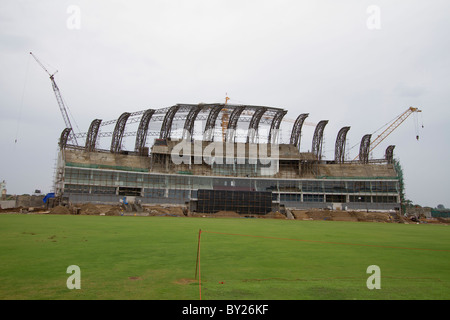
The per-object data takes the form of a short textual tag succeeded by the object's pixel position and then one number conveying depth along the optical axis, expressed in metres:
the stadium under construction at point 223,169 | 76.00
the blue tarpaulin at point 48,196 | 67.30
